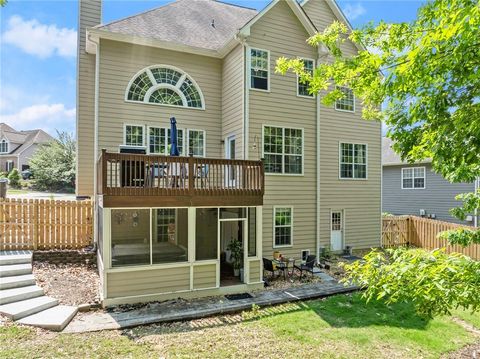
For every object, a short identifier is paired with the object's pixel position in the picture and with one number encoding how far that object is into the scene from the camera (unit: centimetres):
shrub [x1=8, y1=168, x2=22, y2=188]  3441
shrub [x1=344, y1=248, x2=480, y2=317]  329
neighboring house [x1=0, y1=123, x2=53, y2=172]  4375
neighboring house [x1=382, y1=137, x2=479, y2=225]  1900
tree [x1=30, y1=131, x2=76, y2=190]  3195
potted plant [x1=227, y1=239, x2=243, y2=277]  1024
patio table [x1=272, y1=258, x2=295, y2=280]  1064
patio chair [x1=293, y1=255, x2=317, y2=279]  1051
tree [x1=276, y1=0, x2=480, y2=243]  323
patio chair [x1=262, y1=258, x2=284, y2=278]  1041
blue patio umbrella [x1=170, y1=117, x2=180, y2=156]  963
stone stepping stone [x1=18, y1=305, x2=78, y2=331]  667
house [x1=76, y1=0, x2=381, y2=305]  927
